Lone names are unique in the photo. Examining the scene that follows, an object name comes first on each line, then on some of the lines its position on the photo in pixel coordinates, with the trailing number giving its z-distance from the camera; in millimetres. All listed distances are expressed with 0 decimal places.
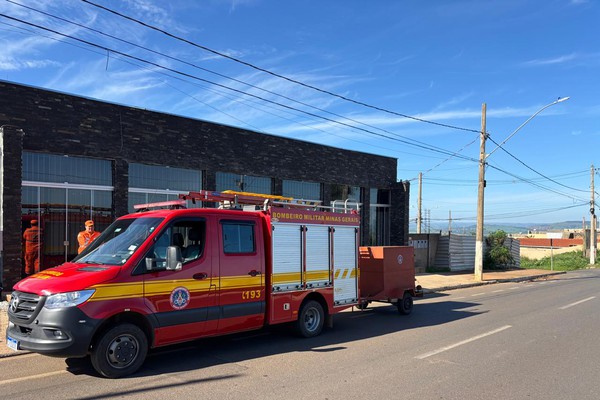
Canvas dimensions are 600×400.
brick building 11734
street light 21828
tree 29250
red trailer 11062
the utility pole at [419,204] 36044
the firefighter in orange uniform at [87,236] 10555
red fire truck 5898
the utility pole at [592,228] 41219
